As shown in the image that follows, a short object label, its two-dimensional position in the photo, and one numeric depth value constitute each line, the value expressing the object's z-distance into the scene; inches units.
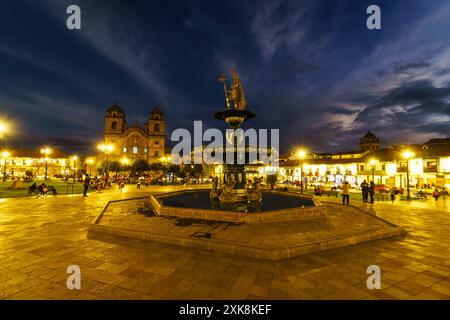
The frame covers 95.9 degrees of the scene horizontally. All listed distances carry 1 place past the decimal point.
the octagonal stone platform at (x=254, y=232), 188.9
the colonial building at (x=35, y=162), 2299.5
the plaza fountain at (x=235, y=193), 387.2
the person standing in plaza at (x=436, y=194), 630.2
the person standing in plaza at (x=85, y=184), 600.0
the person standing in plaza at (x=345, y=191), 474.6
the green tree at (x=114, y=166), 1572.6
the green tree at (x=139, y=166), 1563.7
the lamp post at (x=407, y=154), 738.9
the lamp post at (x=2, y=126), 589.3
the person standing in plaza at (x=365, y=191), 535.8
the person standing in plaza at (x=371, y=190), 512.1
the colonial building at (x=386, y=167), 1125.1
